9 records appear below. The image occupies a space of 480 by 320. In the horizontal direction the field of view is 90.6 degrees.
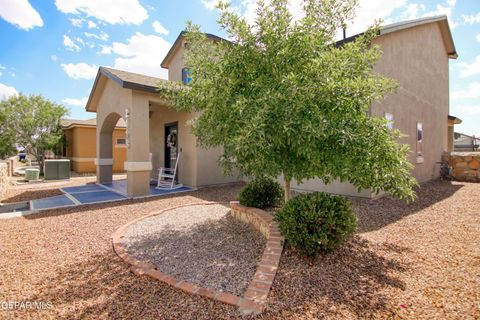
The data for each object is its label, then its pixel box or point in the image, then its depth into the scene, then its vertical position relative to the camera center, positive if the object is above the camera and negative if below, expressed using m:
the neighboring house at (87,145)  15.70 +0.35
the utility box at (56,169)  12.72 -1.04
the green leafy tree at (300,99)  2.97 +0.72
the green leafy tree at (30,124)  13.88 +1.56
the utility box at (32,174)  12.57 -1.29
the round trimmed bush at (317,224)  3.14 -0.97
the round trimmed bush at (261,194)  5.18 -0.93
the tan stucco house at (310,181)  8.00 +1.60
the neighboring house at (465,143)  23.17 +1.15
